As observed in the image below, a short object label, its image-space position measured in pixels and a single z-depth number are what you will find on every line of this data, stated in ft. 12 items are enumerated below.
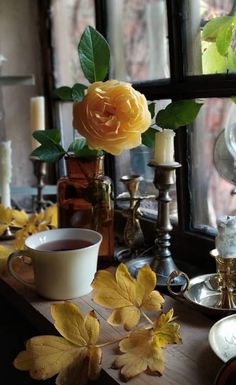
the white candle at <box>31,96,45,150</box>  3.51
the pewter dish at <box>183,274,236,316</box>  2.13
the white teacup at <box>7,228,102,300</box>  2.26
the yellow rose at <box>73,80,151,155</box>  2.27
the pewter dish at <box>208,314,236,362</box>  1.84
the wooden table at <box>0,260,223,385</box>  1.74
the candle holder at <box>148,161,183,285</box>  2.40
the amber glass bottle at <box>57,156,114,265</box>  2.72
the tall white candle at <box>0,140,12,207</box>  3.45
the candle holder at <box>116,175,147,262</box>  2.82
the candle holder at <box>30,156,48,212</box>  3.62
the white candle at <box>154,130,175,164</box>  2.38
